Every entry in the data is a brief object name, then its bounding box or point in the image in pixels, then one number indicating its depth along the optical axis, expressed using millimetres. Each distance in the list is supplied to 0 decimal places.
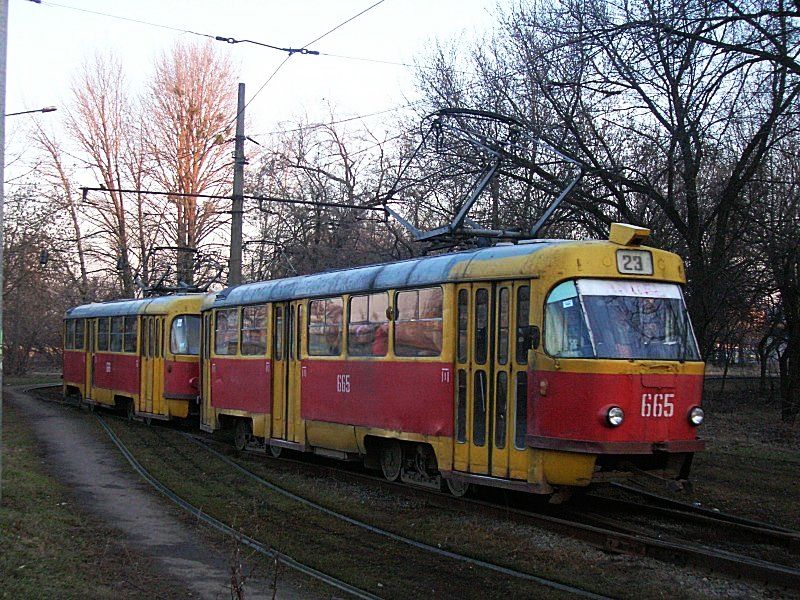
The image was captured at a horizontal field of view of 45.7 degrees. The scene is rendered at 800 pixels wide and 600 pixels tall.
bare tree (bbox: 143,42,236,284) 42125
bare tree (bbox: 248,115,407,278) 35250
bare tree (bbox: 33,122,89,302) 40719
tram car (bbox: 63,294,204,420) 20781
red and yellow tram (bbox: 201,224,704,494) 9273
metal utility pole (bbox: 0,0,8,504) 9516
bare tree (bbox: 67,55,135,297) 42281
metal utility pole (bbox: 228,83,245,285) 22672
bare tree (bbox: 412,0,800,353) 17219
